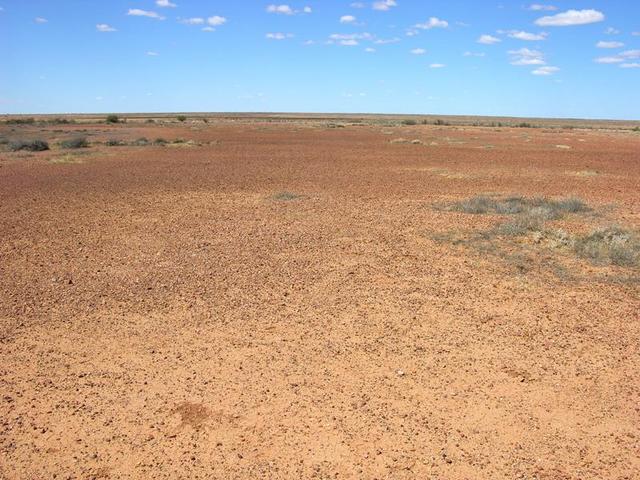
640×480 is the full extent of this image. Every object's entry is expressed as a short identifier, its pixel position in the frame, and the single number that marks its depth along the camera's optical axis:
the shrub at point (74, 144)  34.94
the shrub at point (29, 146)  33.12
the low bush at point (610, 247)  9.45
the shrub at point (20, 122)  87.48
